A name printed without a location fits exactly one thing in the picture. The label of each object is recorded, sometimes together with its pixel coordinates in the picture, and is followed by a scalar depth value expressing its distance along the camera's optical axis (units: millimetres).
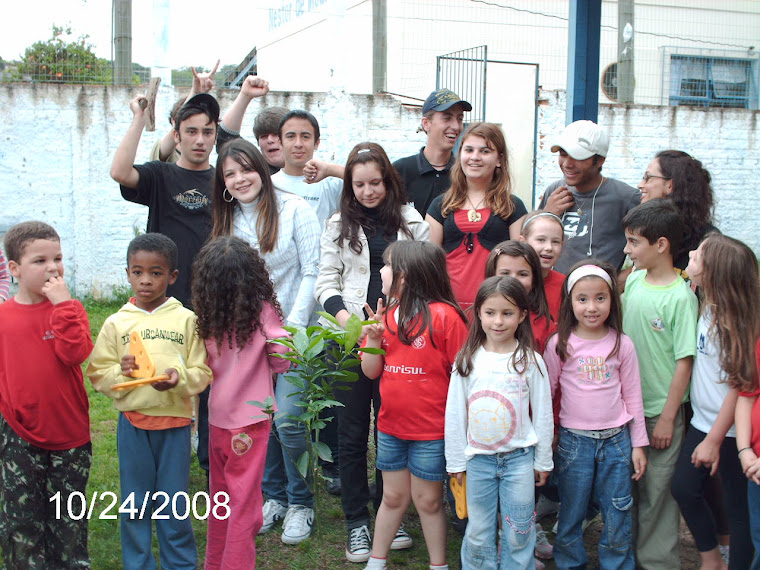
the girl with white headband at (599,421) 3008
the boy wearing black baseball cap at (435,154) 3952
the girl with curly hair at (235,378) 2965
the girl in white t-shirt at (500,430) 2857
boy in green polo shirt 3068
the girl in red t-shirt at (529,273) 3113
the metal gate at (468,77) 9656
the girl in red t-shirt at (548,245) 3297
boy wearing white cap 3566
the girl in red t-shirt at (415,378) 3057
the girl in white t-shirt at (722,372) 2842
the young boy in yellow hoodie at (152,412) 2908
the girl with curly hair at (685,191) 3340
